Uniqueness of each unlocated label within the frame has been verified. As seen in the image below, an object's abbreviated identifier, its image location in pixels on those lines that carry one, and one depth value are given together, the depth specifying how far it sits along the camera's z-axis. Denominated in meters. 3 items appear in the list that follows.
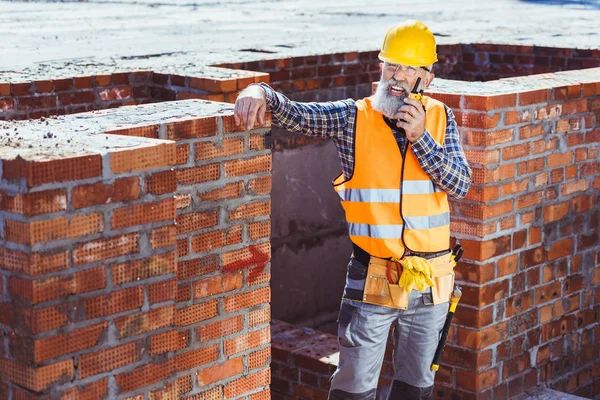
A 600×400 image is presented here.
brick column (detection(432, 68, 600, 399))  5.44
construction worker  4.27
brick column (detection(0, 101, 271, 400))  3.39
